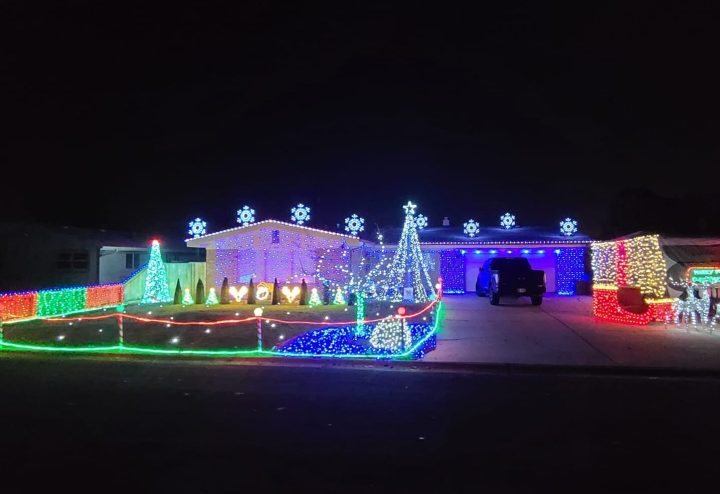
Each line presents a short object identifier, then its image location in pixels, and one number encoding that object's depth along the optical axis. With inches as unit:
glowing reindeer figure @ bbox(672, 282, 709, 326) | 652.1
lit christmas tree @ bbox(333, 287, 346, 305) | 971.3
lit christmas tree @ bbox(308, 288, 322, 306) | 946.5
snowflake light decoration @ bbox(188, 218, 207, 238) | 1101.1
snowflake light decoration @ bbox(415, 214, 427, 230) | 1323.7
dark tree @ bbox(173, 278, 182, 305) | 970.1
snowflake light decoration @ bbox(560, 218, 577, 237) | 1178.0
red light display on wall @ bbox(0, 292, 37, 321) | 702.5
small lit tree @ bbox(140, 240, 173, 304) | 1001.5
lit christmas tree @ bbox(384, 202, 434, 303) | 764.6
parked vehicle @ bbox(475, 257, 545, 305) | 920.3
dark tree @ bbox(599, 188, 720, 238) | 1818.4
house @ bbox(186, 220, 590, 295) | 1005.2
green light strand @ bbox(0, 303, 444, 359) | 476.4
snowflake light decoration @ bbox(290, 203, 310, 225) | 1072.8
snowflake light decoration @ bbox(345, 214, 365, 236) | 1083.3
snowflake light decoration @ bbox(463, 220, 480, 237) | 1194.6
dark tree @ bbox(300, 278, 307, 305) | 953.5
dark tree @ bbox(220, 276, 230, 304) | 984.9
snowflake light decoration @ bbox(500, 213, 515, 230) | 1300.4
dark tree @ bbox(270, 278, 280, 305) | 969.5
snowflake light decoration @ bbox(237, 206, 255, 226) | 1093.8
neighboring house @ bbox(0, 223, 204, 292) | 1119.0
